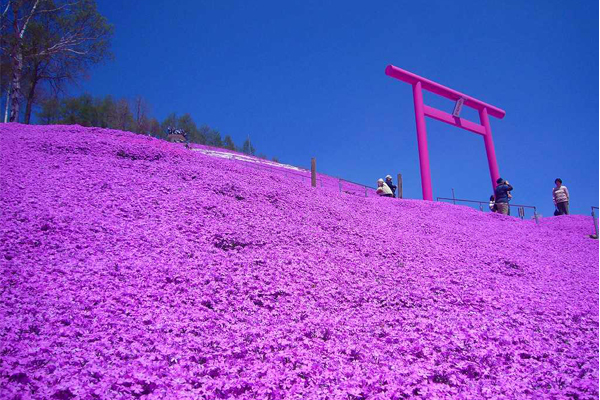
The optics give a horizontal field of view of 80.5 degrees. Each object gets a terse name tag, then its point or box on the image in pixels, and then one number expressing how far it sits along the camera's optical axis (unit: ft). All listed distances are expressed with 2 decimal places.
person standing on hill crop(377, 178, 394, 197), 54.90
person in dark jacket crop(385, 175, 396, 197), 58.12
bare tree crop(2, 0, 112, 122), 68.39
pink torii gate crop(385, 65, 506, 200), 61.21
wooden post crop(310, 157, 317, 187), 49.44
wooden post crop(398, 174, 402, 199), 63.41
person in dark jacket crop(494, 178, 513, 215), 51.37
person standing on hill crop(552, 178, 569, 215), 52.60
